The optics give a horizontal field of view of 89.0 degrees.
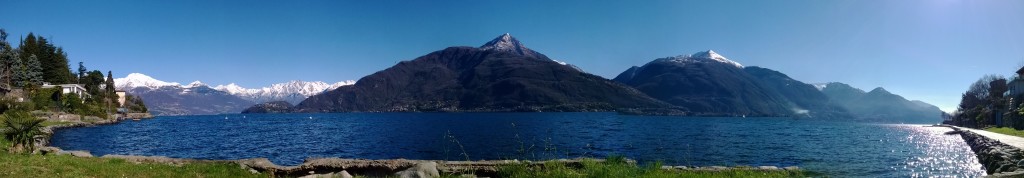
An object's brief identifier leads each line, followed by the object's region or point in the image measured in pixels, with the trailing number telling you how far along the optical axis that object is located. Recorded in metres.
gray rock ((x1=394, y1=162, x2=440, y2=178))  16.42
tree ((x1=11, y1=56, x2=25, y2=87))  107.73
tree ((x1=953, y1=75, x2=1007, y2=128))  105.81
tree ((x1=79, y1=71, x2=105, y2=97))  150.38
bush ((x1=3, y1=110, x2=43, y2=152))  30.05
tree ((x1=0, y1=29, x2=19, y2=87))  102.61
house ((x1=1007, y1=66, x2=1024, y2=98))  96.14
